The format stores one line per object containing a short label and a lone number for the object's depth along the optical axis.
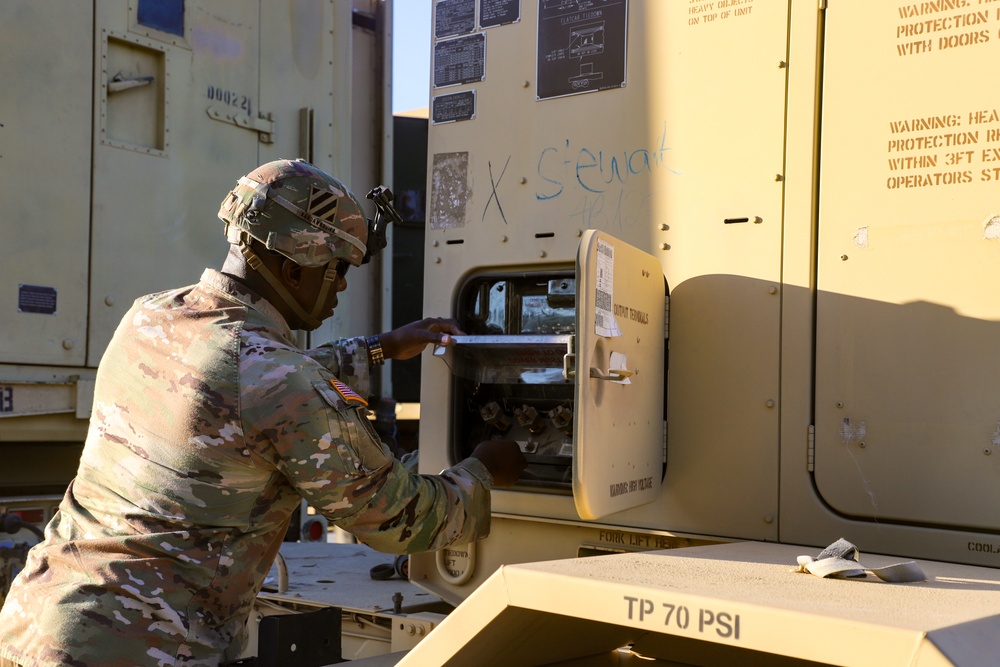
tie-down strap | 1.77
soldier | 2.14
